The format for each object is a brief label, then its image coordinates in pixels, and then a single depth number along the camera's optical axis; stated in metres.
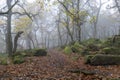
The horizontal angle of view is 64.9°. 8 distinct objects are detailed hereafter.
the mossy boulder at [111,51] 7.78
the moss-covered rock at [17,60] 7.11
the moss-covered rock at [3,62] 6.94
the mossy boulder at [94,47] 9.14
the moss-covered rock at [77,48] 9.81
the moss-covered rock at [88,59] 6.74
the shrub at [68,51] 10.42
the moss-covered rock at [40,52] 9.71
